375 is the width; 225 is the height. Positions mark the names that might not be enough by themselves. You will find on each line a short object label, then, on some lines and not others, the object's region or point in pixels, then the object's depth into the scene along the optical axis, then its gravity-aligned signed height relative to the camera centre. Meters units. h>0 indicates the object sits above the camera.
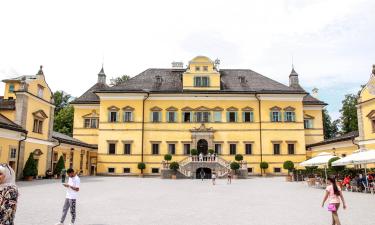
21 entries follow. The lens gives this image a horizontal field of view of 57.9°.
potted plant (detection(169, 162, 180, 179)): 37.66 -0.47
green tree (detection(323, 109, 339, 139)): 68.57 +7.57
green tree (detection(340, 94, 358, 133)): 55.67 +8.19
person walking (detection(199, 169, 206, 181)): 38.95 -1.17
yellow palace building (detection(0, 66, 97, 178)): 28.27 +3.14
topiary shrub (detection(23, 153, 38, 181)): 29.58 -0.58
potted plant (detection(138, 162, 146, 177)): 41.28 -0.40
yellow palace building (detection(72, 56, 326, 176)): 43.16 +4.85
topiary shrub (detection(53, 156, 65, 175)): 34.78 -0.37
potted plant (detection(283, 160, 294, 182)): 38.28 -0.32
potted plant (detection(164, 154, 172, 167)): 39.28 +0.66
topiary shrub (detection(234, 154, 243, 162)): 39.25 +0.68
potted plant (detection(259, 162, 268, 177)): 41.50 -0.36
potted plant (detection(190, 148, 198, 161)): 39.67 +1.25
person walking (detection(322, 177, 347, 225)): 9.20 -0.93
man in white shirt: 9.62 -1.06
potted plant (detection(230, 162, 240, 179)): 37.44 -0.33
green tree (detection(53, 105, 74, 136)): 61.45 +7.38
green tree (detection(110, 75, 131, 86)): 64.88 +15.92
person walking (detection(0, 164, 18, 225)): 5.22 -0.53
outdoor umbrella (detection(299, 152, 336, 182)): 25.75 +0.25
